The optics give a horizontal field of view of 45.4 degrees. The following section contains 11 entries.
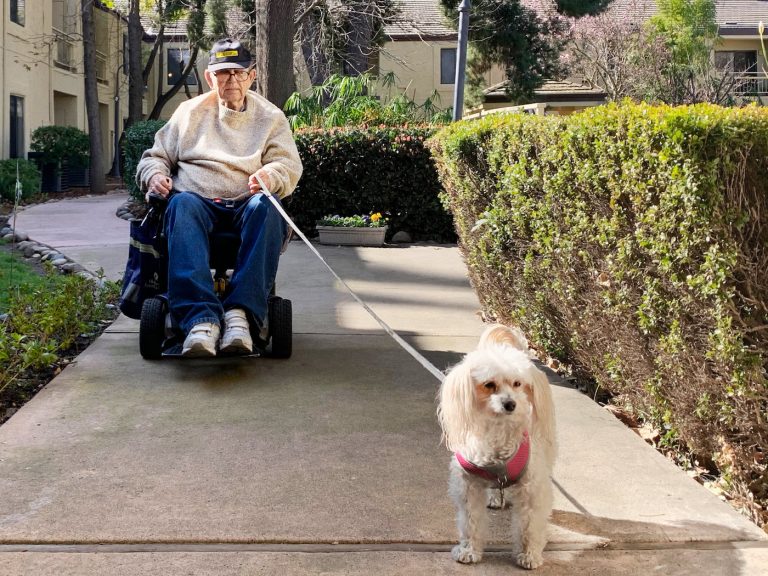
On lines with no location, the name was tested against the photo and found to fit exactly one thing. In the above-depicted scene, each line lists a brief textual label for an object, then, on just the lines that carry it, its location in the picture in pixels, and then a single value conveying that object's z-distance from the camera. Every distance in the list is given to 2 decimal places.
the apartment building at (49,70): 21.69
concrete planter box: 11.52
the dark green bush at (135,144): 15.60
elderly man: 4.77
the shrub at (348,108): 13.77
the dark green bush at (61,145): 23.00
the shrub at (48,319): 4.65
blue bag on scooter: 5.14
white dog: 2.71
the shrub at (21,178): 17.31
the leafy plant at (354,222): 11.61
